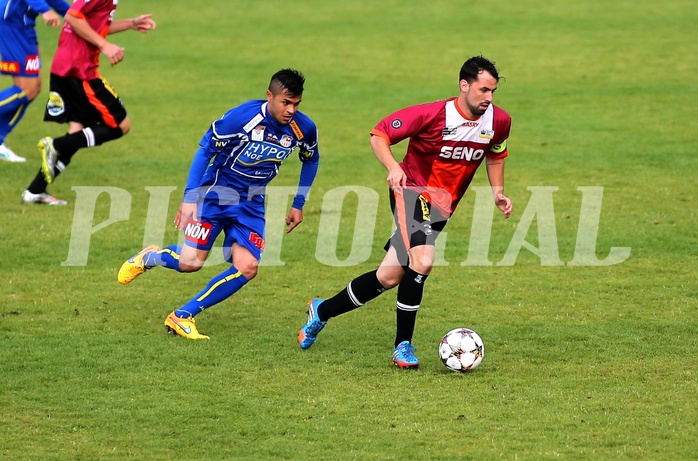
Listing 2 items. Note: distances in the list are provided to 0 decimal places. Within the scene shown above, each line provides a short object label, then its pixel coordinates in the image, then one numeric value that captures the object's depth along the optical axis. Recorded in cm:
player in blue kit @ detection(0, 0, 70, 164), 2837
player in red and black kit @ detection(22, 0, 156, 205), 2630
